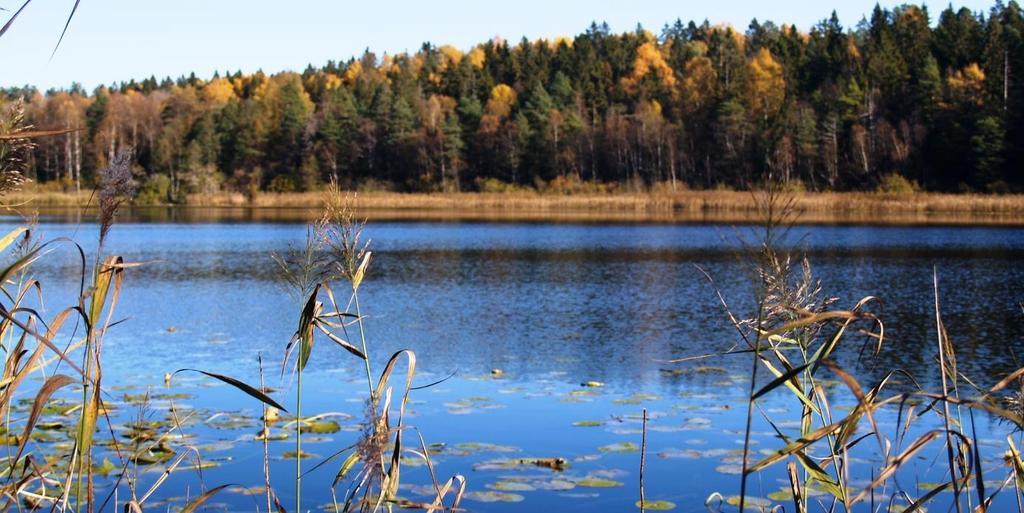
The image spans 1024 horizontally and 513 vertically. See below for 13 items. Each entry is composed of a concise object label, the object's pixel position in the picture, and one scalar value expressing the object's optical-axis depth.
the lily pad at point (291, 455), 8.03
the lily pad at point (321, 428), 9.06
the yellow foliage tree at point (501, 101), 91.75
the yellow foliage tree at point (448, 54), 119.82
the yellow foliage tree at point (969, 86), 66.88
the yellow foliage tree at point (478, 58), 111.40
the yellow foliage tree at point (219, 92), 118.69
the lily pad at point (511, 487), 7.25
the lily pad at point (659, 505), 6.80
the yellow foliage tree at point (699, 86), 85.56
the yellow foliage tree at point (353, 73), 125.88
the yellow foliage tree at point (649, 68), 94.62
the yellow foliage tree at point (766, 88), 81.19
